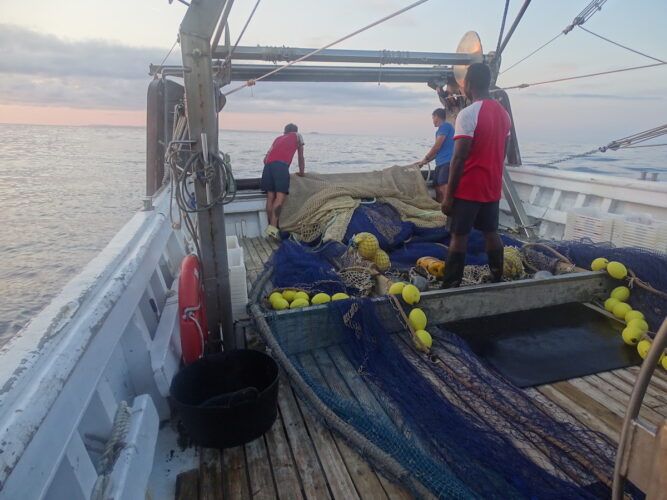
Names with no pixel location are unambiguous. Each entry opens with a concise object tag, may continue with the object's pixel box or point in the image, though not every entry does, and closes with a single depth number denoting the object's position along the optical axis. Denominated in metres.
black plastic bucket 2.11
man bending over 6.37
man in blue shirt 6.61
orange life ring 2.63
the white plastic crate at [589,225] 4.88
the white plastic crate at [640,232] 4.44
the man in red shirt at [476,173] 3.44
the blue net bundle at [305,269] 3.72
